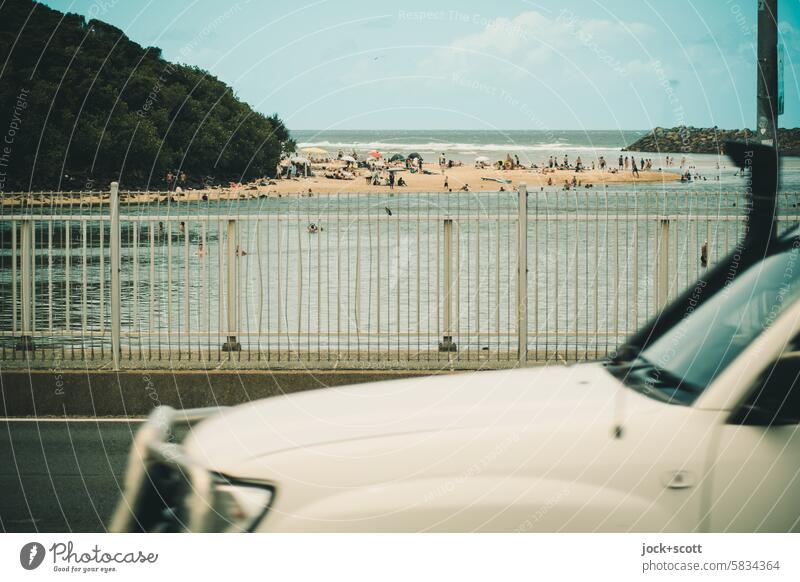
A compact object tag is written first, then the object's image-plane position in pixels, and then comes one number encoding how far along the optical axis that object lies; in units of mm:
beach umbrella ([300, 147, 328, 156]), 91769
